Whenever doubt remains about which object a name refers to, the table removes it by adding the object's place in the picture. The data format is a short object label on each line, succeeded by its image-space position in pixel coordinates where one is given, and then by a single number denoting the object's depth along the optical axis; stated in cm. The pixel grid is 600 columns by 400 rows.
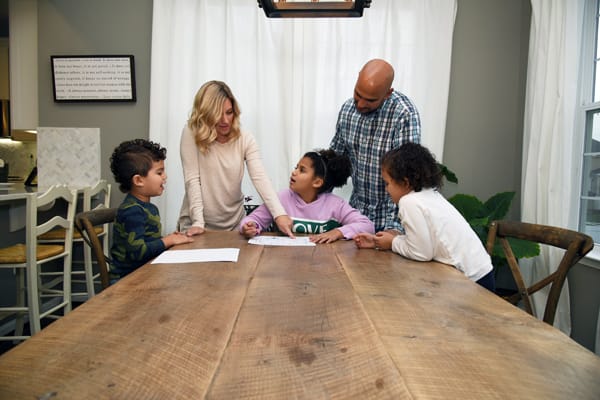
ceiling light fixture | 126
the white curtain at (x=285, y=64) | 287
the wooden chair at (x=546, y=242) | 121
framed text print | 307
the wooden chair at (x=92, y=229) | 143
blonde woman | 173
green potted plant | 247
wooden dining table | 50
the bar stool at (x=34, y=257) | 208
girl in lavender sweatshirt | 184
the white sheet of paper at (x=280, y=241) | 151
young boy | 144
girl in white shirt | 128
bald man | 173
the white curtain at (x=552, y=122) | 232
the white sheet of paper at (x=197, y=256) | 120
